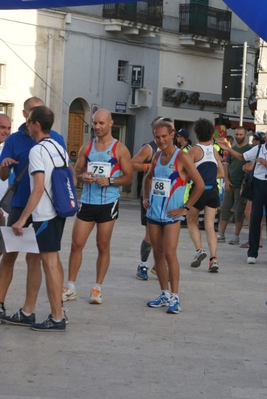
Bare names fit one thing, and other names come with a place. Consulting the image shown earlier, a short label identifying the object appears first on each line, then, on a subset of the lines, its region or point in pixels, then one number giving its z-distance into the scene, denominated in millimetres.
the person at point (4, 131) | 9125
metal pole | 24094
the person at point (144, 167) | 10797
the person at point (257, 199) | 13484
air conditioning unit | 37062
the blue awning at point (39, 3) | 7168
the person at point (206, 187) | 12414
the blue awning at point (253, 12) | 5352
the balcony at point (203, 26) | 39250
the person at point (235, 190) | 16094
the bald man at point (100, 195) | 9281
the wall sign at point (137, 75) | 36906
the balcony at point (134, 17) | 36188
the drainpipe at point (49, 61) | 34312
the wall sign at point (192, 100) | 38906
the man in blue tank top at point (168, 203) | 9109
